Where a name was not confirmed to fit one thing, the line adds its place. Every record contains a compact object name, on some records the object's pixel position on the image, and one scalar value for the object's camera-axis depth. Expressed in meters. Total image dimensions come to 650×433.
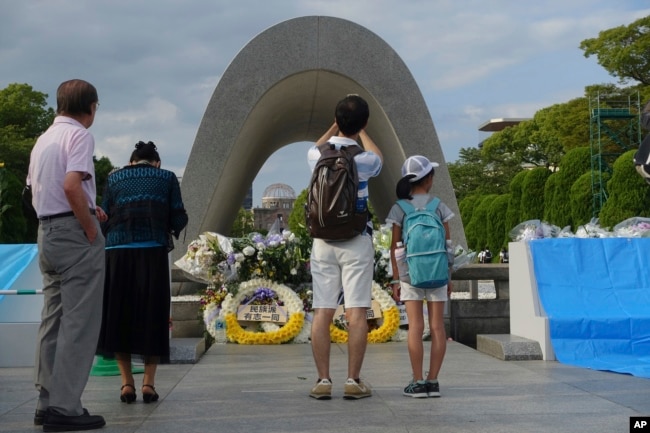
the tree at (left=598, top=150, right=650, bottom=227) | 33.09
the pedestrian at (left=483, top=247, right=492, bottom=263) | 42.19
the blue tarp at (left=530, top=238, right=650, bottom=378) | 7.60
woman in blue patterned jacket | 5.48
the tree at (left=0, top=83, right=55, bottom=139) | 46.66
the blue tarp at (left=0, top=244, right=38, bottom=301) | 9.16
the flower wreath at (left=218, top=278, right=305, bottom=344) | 9.23
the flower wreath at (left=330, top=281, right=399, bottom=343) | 9.30
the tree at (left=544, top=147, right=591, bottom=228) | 40.34
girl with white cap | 5.53
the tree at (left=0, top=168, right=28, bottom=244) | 35.44
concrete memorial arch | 11.80
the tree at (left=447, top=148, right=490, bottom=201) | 64.50
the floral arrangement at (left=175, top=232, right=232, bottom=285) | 9.49
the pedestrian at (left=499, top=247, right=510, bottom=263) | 38.87
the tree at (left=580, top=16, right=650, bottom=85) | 41.19
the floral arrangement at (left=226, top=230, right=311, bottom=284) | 9.48
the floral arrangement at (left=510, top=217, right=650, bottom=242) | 8.83
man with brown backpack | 5.32
